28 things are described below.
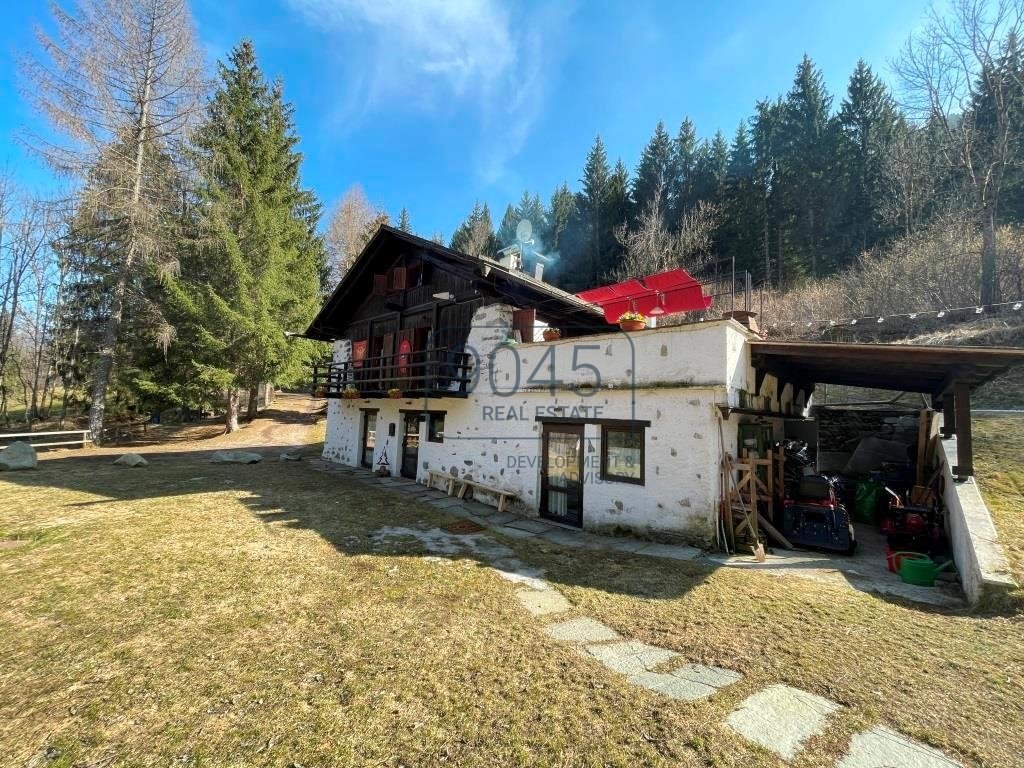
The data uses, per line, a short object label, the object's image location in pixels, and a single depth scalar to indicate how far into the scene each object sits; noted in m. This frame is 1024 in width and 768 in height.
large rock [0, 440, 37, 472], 12.62
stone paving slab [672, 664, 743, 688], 3.46
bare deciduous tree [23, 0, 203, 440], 15.79
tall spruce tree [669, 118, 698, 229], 35.62
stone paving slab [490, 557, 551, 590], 5.77
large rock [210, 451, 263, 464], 15.46
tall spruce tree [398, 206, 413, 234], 41.66
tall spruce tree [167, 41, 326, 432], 19.72
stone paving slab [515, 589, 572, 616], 4.91
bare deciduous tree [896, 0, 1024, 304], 17.16
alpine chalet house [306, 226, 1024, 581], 7.39
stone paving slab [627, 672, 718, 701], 3.30
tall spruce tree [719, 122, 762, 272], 31.11
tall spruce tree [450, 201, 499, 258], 42.97
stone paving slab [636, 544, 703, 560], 6.85
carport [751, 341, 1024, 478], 5.88
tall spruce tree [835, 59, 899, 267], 28.06
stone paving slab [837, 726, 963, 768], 2.63
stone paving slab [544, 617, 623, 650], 4.24
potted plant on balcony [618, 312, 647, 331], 8.59
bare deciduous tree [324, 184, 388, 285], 33.12
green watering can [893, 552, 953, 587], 5.82
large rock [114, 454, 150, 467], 14.05
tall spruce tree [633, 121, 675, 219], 36.38
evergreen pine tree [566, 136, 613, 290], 36.88
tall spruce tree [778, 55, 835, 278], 30.02
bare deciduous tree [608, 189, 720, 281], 28.11
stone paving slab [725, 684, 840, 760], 2.82
